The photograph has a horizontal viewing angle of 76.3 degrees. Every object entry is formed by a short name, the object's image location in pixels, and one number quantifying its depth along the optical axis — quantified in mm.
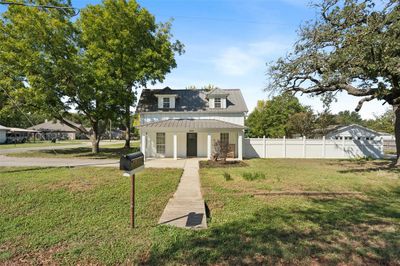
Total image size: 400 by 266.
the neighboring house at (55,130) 58562
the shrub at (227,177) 10638
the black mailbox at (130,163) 4648
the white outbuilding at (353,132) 31859
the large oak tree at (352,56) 10711
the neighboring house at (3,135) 40531
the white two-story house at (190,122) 19742
